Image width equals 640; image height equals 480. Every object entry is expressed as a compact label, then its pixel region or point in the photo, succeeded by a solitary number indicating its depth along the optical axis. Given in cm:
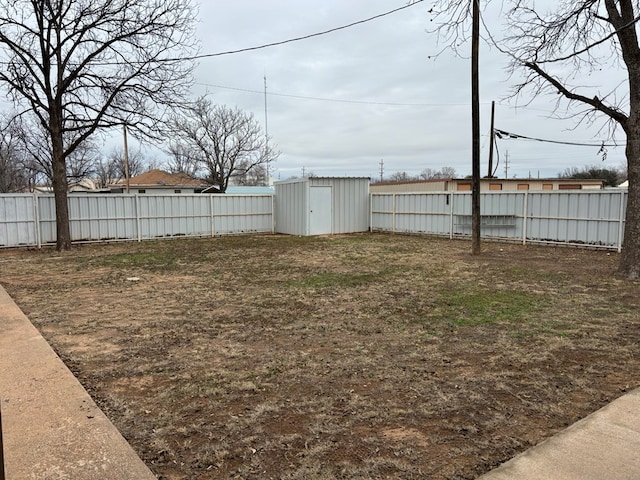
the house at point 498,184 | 2536
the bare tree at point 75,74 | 1288
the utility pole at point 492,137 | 2533
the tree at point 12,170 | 3334
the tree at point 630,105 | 818
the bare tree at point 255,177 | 3794
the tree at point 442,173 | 5866
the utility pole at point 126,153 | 2671
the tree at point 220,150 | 3341
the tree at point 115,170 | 5372
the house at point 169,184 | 3725
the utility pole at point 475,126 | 1114
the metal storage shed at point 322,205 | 1816
